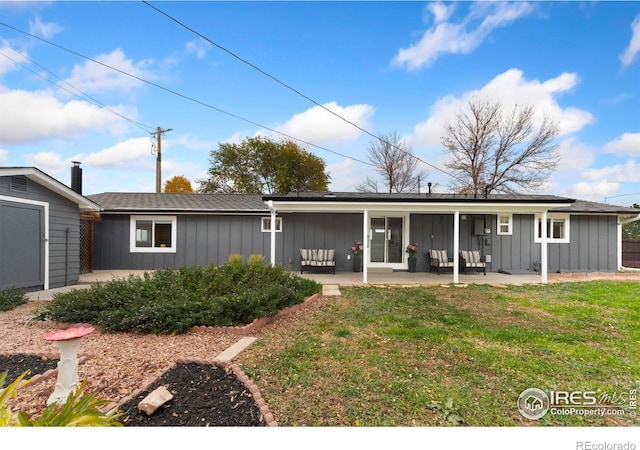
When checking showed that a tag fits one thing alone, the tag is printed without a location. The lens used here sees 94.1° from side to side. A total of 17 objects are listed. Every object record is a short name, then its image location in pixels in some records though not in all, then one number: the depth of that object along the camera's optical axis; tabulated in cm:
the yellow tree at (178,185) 2492
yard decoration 202
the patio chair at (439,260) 879
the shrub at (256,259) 689
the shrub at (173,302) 367
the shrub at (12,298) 480
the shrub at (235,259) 664
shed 571
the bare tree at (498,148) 1702
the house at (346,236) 956
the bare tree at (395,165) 2172
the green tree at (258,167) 2450
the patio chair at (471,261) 874
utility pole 1603
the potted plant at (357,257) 942
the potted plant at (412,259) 944
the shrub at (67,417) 147
